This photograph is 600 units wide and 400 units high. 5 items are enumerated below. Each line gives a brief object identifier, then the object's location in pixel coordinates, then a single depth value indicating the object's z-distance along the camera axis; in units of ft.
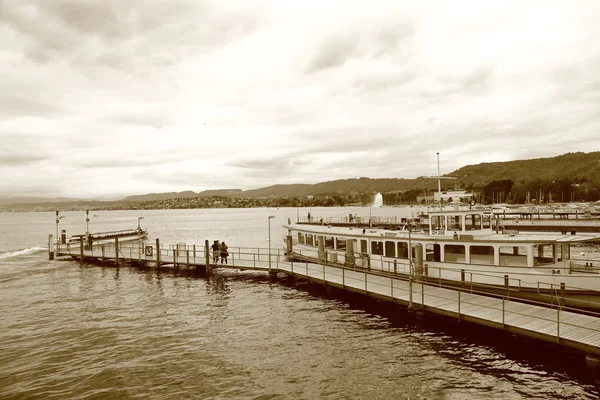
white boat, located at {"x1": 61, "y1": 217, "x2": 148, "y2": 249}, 209.56
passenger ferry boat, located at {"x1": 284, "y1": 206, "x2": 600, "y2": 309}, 63.02
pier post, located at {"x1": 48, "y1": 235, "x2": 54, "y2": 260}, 150.71
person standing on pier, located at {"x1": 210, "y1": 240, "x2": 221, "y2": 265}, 114.32
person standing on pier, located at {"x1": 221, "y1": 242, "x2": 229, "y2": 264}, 113.39
